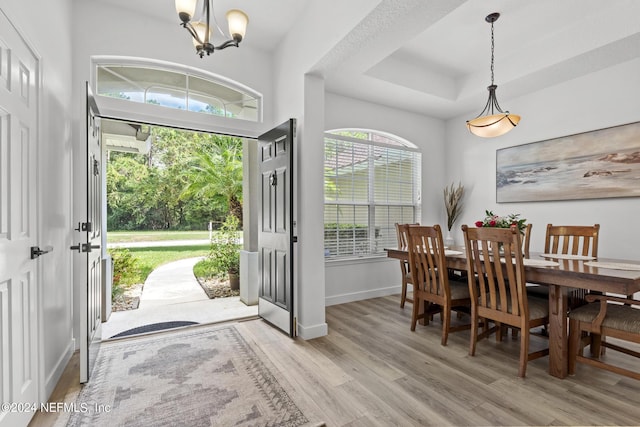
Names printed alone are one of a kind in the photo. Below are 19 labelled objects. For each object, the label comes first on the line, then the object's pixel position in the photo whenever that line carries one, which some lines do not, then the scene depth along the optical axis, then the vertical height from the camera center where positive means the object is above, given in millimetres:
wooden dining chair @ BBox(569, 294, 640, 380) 1997 -762
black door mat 3215 -1238
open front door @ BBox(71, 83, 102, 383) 2107 -263
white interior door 1479 -30
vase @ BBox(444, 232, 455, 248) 5109 -449
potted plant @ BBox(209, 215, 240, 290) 5238 -653
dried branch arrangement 4957 +166
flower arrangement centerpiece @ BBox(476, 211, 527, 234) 2957 -98
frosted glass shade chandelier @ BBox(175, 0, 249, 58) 2001 +1245
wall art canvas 3305 +553
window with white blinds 4277 +350
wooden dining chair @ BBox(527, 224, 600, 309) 2602 -317
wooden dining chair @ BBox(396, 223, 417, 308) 3609 -594
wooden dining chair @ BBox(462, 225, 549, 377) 2234 -636
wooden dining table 1958 -480
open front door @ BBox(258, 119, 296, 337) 3010 -152
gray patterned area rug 1792 -1187
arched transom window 2881 +1313
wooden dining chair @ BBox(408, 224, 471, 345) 2799 -686
